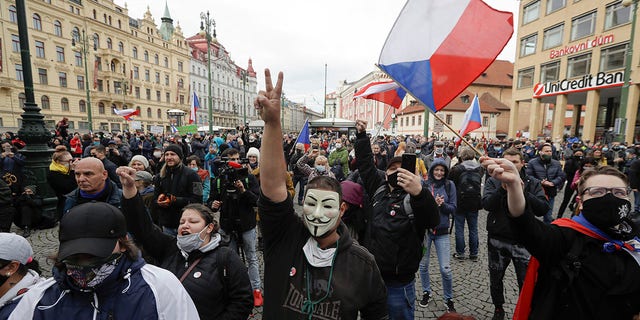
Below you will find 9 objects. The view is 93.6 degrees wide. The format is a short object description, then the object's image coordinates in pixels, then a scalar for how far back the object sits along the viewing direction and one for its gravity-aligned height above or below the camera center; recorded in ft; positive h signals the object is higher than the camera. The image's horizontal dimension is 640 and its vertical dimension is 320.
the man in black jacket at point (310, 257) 5.04 -2.20
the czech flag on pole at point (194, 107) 50.85 +4.55
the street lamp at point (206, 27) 51.19 +18.51
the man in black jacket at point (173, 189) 12.83 -2.50
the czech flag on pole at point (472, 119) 23.43 +1.41
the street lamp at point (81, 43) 111.73 +35.69
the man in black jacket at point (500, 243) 10.63 -3.86
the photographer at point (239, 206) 12.60 -3.09
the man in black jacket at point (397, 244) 8.76 -3.22
